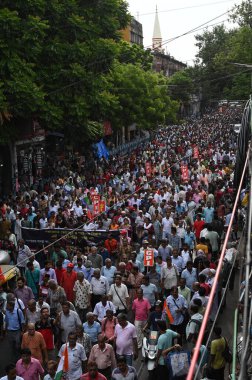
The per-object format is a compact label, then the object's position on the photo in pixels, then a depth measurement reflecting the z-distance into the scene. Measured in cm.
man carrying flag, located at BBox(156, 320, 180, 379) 736
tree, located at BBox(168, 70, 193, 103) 8238
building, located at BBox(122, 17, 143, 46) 9765
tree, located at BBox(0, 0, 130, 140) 1867
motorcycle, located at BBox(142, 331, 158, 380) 748
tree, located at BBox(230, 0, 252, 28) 5850
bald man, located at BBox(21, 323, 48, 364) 758
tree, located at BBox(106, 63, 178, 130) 3725
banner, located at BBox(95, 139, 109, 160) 2973
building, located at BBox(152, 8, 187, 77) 12488
